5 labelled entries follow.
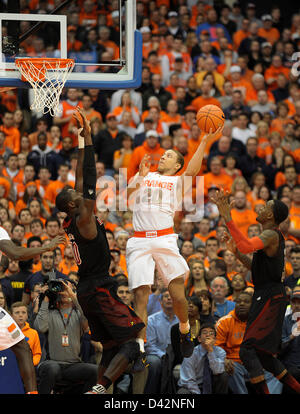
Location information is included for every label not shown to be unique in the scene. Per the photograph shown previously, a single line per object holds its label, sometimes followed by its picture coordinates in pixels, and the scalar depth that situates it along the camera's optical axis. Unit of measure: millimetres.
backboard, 18324
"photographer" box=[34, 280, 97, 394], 19543
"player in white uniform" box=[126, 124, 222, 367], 17428
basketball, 18104
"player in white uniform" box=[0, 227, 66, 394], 15505
